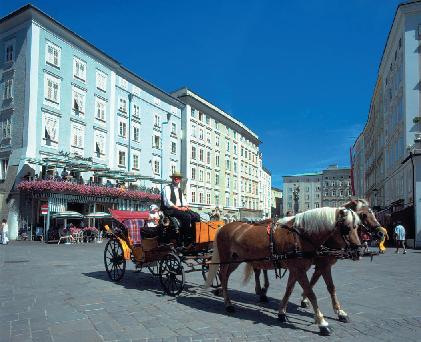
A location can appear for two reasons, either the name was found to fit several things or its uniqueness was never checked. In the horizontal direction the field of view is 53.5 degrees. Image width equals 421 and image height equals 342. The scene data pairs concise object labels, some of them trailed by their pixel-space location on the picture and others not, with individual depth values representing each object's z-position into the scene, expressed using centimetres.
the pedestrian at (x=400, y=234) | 2283
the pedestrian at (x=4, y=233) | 2756
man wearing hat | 932
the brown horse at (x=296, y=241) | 641
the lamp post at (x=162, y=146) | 5032
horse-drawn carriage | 882
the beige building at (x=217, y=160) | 5556
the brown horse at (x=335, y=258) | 670
